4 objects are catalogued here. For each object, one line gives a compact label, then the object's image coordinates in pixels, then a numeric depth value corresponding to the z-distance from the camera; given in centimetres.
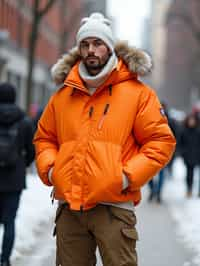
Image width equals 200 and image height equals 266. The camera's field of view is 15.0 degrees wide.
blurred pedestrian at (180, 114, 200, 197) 1480
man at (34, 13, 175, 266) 427
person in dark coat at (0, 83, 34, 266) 676
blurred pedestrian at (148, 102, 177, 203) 1397
